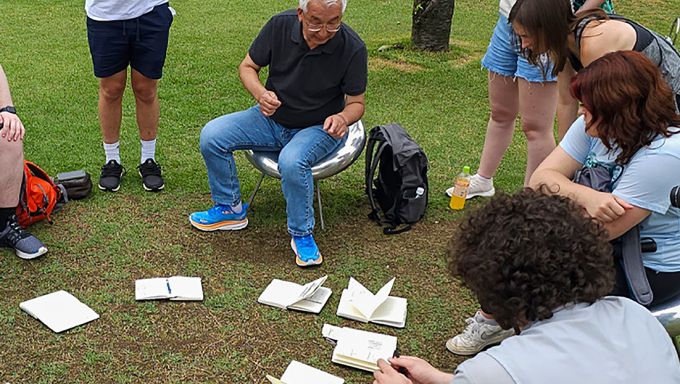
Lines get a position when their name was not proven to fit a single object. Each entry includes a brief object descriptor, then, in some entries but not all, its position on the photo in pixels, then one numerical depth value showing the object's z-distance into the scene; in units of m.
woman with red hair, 2.39
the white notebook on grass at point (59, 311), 3.04
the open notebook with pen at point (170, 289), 3.27
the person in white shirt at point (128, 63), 3.93
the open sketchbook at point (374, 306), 3.19
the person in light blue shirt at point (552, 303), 1.59
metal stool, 3.74
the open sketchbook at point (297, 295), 3.24
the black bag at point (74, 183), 4.09
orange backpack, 3.71
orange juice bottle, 4.25
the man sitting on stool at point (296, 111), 3.61
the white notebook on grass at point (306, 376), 2.78
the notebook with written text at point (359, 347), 2.88
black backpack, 4.03
